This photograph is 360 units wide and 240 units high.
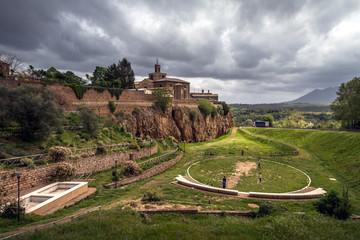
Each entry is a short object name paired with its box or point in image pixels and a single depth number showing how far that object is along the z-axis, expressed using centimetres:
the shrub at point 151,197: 1442
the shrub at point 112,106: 3769
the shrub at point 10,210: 1167
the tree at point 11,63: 3413
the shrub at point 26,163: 1674
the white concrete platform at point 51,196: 1312
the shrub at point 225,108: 7869
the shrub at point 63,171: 1827
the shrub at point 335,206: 1153
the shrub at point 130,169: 2319
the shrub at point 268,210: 1202
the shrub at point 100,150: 2377
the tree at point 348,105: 3847
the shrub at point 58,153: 1895
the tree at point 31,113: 1916
